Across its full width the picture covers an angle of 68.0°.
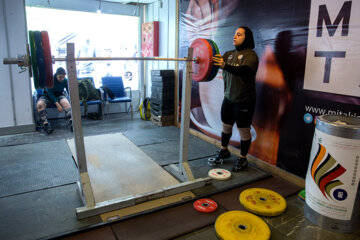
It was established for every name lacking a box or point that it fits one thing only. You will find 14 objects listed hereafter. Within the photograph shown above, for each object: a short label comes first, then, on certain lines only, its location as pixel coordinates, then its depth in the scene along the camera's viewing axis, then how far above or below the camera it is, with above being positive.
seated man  3.85 -0.46
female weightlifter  2.36 -0.16
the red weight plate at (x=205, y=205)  1.98 -1.02
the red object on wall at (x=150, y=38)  4.65 +0.55
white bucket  1.69 -0.67
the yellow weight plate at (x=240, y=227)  1.67 -1.01
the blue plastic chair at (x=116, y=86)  4.92 -0.31
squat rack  1.83 -0.71
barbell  1.68 +0.06
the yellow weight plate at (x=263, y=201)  1.94 -1.00
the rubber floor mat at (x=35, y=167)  2.34 -0.98
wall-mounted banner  1.94 +0.17
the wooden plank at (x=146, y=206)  1.90 -1.03
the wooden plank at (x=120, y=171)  2.29 -0.99
